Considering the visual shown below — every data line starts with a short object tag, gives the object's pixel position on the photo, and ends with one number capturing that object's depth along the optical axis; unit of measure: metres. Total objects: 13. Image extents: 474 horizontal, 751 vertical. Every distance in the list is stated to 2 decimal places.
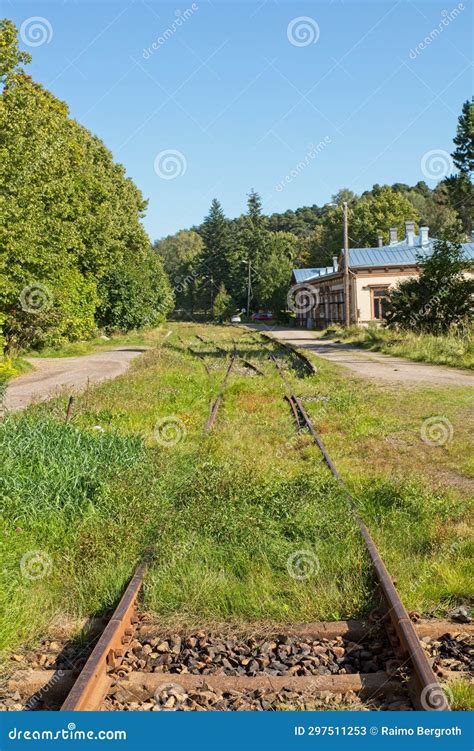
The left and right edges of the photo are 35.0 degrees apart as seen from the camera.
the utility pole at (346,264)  42.69
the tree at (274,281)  81.38
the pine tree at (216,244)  106.94
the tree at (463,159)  52.81
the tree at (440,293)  29.36
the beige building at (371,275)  52.16
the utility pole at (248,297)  97.50
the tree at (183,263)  116.34
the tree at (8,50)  27.75
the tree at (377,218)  91.62
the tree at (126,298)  44.75
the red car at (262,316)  91.62
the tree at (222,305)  93.88
